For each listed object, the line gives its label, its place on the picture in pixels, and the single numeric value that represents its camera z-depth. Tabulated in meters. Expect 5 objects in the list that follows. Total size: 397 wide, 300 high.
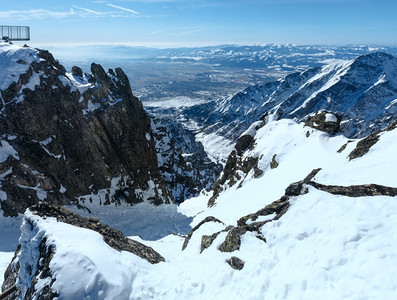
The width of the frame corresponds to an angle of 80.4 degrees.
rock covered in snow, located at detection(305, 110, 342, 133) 37.00
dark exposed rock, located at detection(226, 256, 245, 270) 11.60
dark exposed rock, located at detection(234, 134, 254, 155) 54.90
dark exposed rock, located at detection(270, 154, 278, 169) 38.14
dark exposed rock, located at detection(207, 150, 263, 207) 44.38
